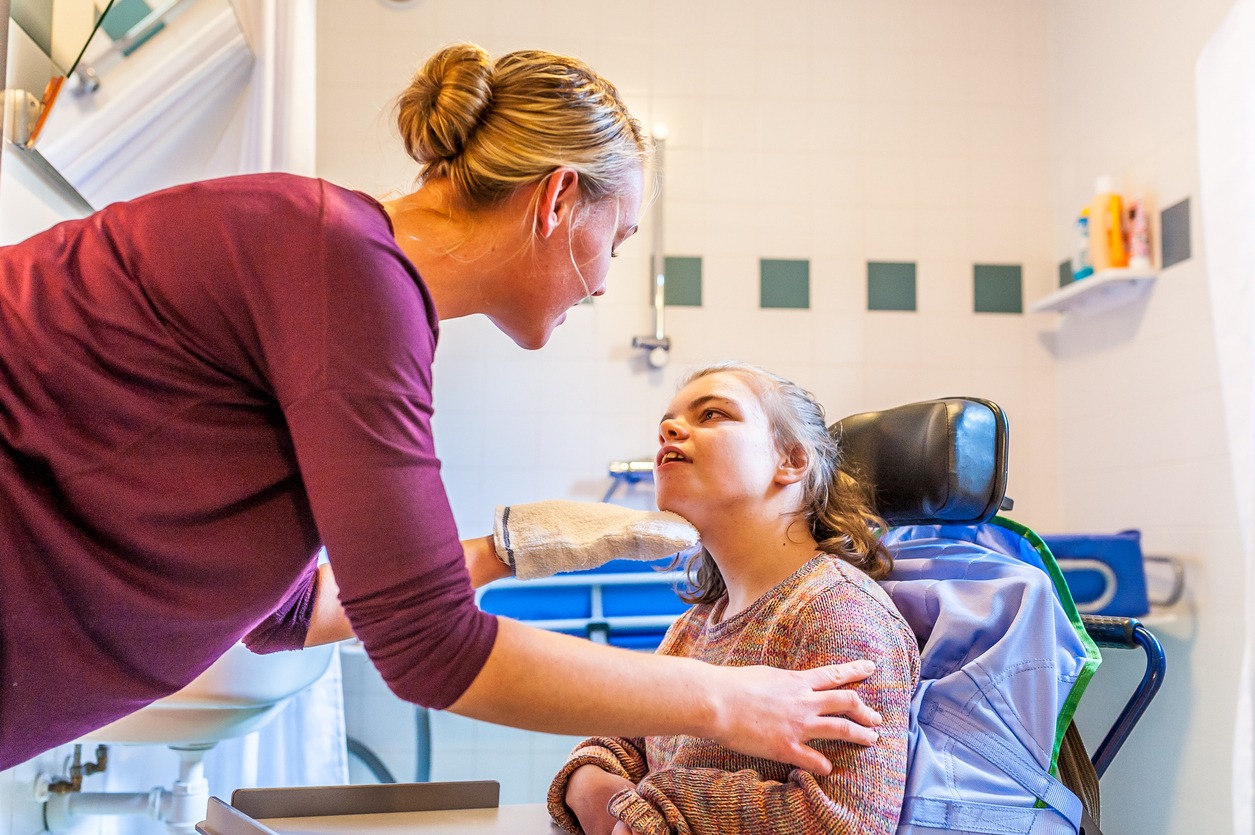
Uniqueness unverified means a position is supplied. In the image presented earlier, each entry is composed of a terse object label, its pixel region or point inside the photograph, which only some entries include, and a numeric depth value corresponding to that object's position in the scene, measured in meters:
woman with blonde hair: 0.84
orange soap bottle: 3.02
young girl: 1.18
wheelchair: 1.28
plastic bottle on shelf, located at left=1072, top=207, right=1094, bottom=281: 3.17
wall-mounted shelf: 2.97
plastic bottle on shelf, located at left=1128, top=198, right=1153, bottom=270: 2.95
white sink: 1.94
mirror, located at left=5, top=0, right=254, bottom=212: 1.67
